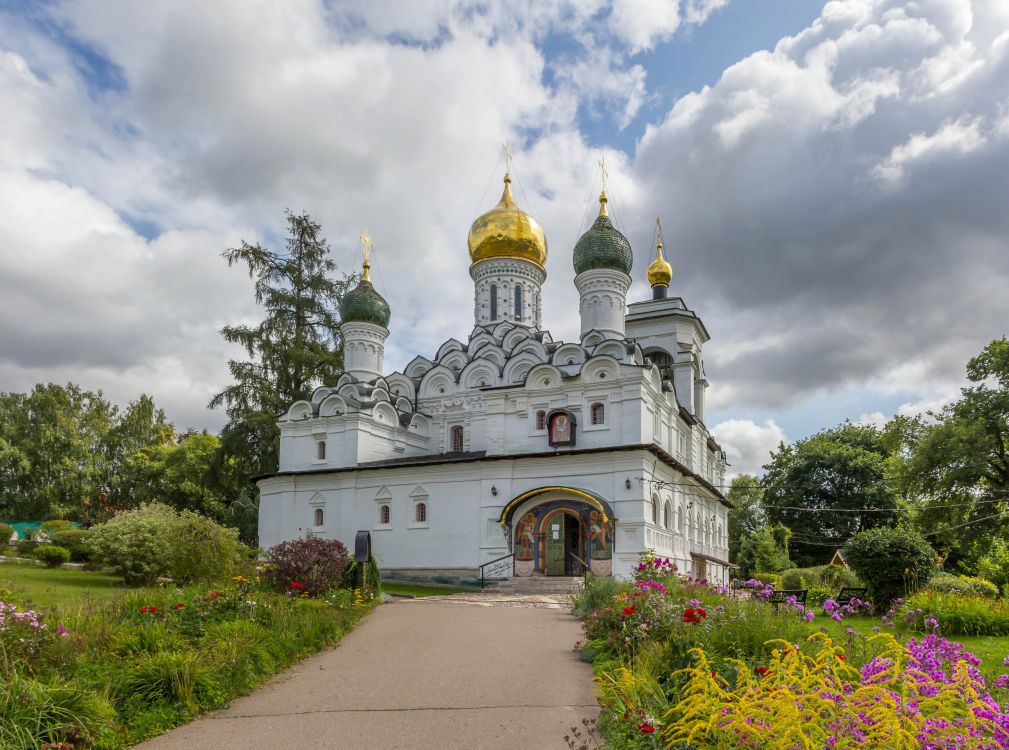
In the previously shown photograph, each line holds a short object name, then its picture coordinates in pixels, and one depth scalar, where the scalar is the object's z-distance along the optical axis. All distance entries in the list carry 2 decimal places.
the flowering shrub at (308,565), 13.98
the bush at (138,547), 16.58
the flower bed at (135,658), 6.21
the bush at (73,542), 23.28
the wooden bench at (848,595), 15.87
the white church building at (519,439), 22.62
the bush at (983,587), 15.61
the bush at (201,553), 16.11
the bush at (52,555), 21.28
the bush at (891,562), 15.09
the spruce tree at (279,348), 33.53
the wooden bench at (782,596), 14.51
